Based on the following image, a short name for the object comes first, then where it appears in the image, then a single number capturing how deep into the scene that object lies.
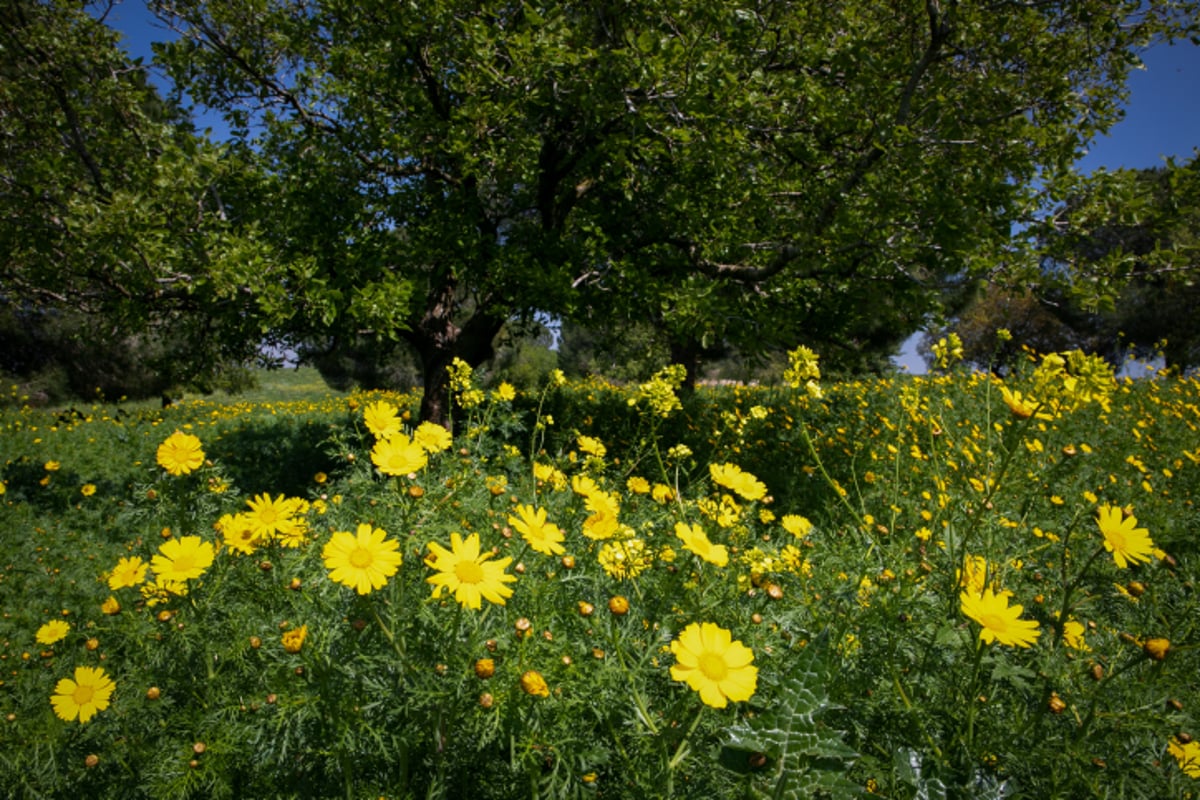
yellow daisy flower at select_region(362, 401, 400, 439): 1.46
